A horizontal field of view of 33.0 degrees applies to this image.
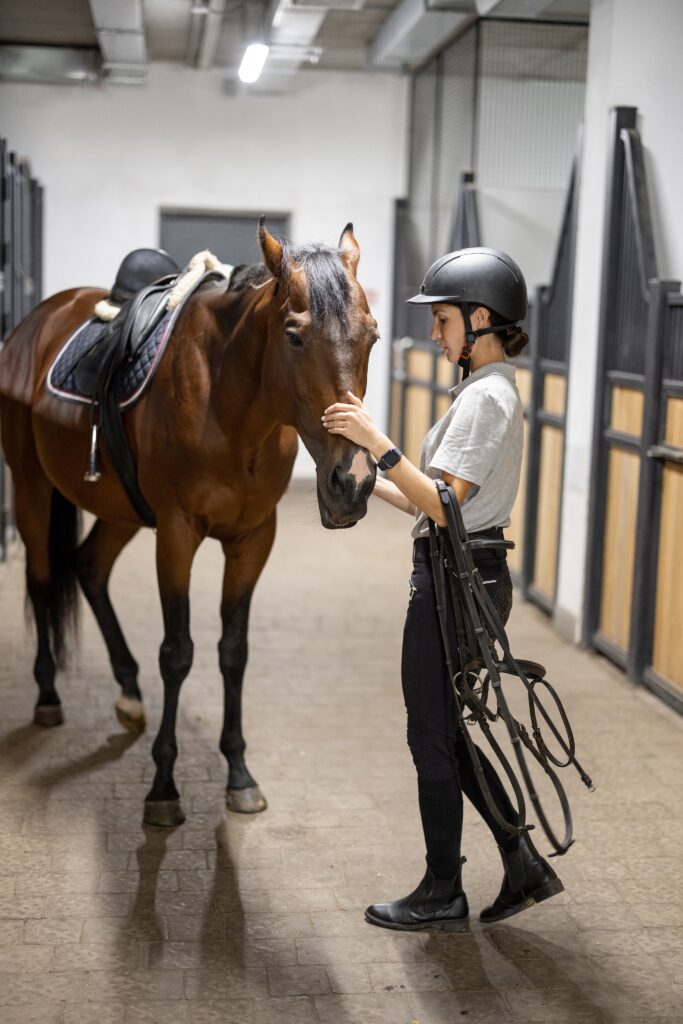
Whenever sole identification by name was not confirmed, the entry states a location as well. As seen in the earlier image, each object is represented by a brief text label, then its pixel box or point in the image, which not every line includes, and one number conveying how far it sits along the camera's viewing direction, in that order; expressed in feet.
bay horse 7.80
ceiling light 21.29
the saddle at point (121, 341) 10.60
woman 7.18
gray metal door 31.94
